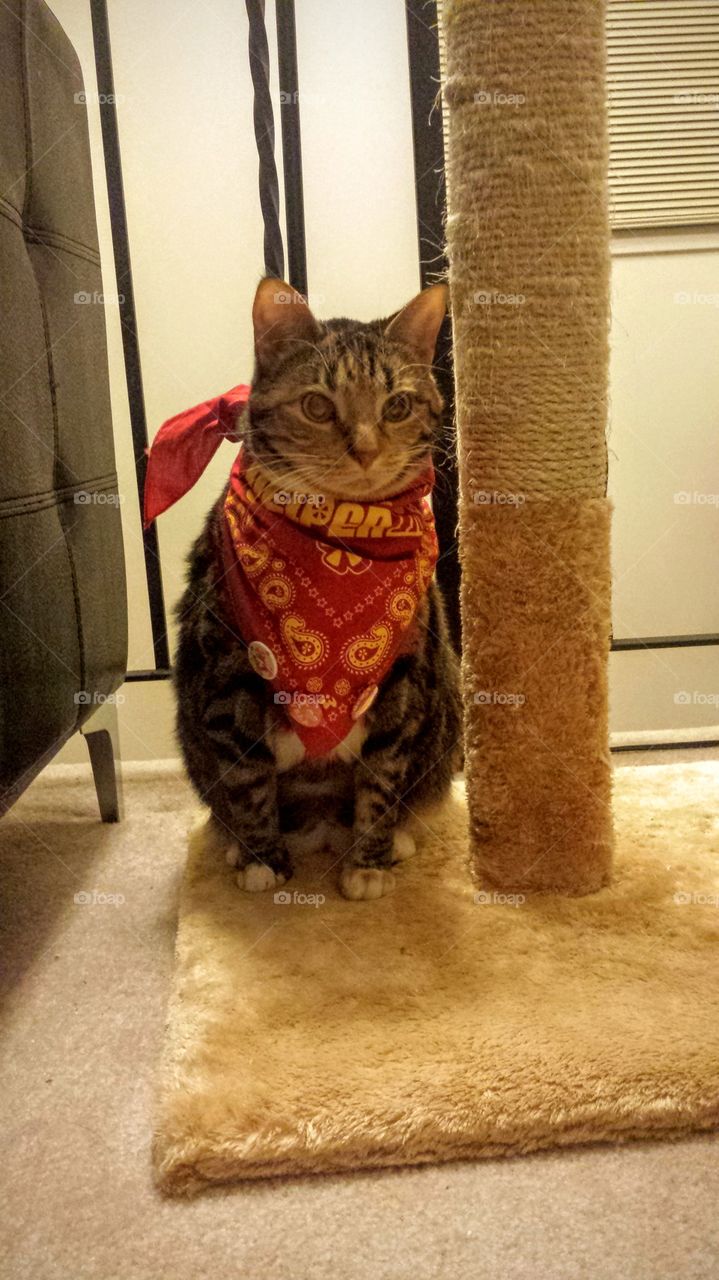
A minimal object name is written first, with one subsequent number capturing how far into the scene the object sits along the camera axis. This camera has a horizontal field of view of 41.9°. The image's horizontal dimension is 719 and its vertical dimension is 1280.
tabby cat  1.06
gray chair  0.97
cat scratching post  0.97
